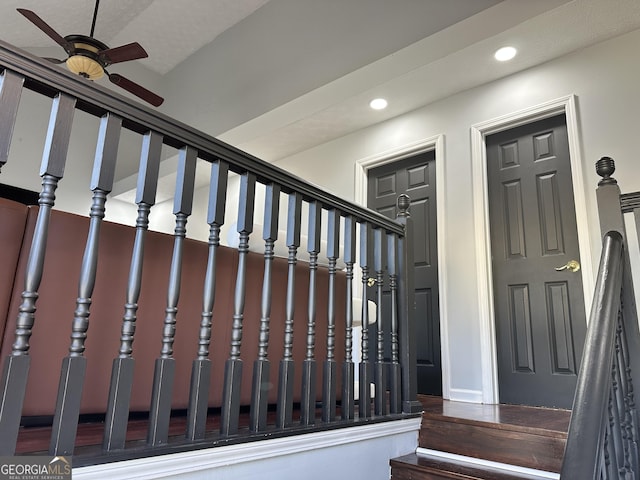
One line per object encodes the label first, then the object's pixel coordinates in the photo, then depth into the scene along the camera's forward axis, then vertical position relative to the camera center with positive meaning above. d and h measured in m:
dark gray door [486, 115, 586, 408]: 2.83 +0.54
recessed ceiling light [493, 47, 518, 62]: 3.06 +2.02
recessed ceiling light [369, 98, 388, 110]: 3.78 +2.03
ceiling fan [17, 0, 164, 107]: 3.12 +2.01
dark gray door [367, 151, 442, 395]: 3.46 +0.94
